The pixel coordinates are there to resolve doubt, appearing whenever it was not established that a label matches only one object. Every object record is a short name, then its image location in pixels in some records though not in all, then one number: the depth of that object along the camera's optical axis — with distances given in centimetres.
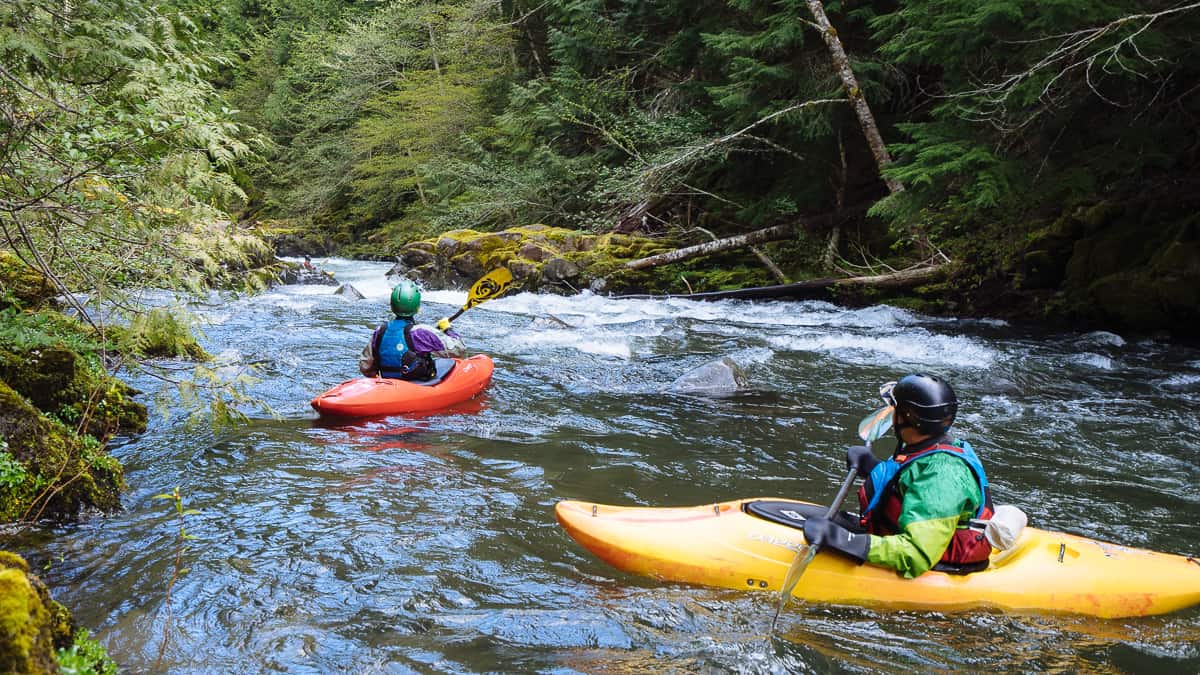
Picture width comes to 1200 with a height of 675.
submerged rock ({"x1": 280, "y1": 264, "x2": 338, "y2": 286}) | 1683
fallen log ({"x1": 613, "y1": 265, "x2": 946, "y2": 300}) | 1067
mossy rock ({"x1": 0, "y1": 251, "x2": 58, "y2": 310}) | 520
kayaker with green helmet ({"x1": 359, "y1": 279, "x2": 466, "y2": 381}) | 606
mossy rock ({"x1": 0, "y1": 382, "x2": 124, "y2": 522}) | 325
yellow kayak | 304
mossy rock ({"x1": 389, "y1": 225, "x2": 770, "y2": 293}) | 1359
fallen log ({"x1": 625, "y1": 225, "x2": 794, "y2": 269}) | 1285
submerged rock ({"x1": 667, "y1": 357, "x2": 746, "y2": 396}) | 674
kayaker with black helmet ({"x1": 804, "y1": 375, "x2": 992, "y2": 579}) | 292
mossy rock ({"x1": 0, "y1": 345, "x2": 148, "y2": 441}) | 389
